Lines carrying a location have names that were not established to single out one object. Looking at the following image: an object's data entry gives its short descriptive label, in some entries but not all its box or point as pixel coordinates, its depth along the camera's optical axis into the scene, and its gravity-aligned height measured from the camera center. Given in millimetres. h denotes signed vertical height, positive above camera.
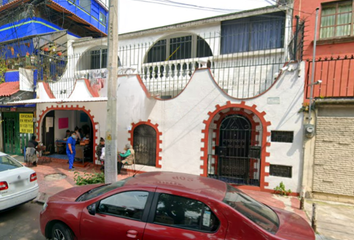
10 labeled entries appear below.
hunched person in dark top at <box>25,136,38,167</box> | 7879 -2060
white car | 3854 -1795
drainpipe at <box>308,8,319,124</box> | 5112 +682
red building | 5047 -995
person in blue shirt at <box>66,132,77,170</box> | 7586 -1805
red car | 2184 -1403
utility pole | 4598 +160
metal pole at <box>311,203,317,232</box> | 3644 -2176
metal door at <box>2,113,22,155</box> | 9812 -1609
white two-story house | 5621 +140
